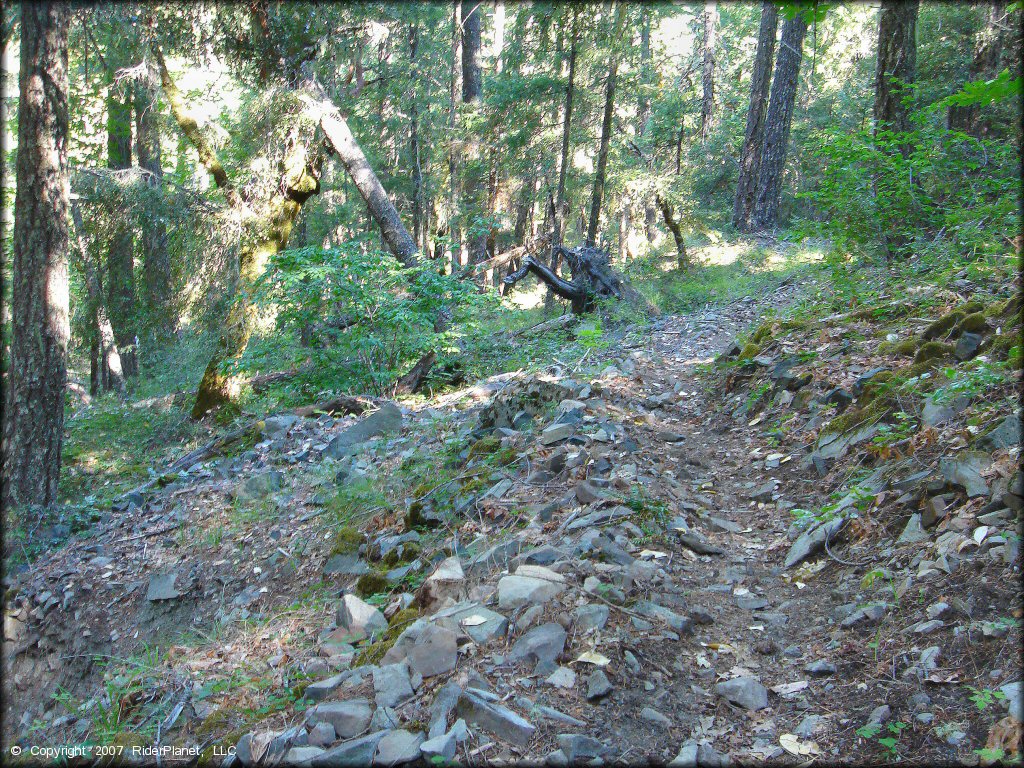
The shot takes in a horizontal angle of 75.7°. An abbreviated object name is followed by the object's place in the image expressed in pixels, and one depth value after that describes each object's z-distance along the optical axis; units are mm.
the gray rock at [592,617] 3089
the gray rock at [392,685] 2867
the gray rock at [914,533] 3318
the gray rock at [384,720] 2709
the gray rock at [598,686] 2736
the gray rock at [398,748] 2510
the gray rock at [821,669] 2840
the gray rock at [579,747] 2432
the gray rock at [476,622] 3127
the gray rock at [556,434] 5387
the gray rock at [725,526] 4241
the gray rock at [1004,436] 3331
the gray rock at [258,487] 6758
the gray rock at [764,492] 4590
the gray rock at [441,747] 2447
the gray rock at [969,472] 3264
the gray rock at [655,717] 2635
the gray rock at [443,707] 2592
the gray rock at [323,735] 2703
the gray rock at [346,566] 4940
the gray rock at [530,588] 3273
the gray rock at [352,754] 2527
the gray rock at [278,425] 8203
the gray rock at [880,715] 2465
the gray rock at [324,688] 3100
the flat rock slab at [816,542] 3717
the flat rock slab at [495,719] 2537
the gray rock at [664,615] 3172
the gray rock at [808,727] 2527
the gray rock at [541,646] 2957
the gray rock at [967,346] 4371
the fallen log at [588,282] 11422
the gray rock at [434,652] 2977
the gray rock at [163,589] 5457
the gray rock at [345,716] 2734
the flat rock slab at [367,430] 7328
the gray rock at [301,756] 2598
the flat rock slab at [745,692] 2717
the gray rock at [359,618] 3754
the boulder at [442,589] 3645
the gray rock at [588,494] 4359
